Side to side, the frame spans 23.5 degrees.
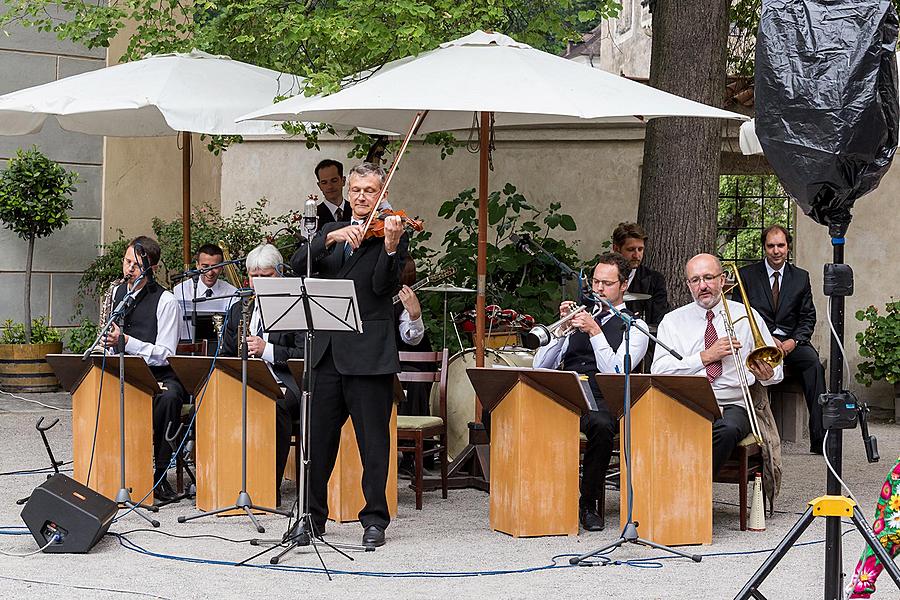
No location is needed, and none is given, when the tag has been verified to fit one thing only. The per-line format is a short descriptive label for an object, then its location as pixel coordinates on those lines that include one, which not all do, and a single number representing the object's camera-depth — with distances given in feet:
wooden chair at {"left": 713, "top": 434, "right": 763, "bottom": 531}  36.75
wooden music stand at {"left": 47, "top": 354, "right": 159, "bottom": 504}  39.56
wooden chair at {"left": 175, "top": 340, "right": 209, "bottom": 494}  41.46
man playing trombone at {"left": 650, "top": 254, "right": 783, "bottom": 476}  36.71
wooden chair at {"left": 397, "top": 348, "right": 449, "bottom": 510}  40.48
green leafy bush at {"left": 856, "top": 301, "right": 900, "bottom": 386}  60.97
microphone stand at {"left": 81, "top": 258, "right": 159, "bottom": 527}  38.44
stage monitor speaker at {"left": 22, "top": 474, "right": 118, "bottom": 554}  32.88
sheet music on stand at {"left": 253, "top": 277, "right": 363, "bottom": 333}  31.79
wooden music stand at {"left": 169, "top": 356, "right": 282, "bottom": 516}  38.57
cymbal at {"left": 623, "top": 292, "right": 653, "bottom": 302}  41.63
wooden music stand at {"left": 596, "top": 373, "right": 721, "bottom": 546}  34.64
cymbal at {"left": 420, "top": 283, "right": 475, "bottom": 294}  44.01
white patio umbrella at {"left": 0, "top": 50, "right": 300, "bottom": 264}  43.79
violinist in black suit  34.14
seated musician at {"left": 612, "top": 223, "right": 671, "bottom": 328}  49.55
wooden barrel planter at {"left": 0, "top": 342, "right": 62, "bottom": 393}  66.36
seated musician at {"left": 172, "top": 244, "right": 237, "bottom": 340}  49.29
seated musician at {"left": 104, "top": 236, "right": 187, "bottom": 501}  40.97
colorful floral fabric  26.16
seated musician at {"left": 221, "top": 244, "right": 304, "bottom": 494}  39.21
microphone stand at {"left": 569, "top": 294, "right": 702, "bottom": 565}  32.67
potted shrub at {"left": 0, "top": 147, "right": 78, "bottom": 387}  65.55
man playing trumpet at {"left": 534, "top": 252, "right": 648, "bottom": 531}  37.07
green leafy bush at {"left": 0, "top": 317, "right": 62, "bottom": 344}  67.60
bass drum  45.40
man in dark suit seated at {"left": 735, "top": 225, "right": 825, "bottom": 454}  52.93
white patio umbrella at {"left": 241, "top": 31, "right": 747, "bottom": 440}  35.60
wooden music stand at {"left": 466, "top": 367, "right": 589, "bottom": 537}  35.94
